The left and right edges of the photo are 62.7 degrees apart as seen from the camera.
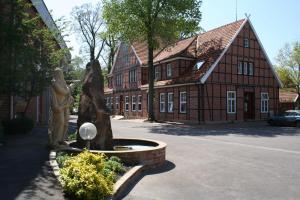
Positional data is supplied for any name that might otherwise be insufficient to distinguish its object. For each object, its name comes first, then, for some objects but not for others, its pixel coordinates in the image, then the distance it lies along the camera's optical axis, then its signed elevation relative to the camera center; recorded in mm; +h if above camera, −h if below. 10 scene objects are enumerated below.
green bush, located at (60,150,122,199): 4100 -1283
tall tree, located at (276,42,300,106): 33281 +5586
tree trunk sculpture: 7167 -205
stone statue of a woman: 7138 -87
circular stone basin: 6352 -1349
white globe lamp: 5613 -615
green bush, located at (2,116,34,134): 10605 -899
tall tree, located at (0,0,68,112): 8372 +2039
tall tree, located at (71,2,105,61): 36886 +12163
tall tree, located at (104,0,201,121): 20620 +7324
